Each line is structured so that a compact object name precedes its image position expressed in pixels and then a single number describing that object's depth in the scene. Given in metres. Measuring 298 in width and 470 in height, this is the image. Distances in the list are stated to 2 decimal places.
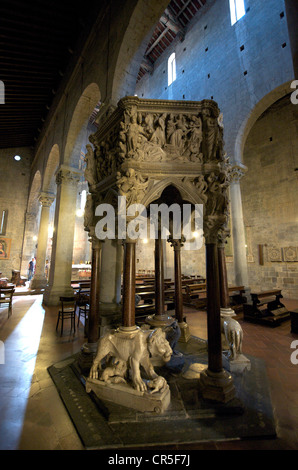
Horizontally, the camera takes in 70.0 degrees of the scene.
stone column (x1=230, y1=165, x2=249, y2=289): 8.29
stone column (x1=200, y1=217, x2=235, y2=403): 2.39
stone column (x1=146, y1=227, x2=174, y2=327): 4.20
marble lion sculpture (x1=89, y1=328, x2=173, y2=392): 2.30
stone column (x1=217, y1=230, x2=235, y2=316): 3.62
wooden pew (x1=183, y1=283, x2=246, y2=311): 7.24
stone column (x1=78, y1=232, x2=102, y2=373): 3.17
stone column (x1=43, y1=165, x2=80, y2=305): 7.89
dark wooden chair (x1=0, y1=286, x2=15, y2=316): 5.83
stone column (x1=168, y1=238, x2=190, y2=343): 4.16
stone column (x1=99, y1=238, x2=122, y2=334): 4.72
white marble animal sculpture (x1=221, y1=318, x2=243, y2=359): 3.08
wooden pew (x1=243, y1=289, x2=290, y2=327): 5.64
